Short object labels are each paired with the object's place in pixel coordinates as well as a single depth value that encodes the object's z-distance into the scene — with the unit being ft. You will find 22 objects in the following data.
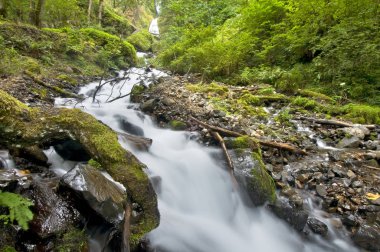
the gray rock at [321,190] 14.61
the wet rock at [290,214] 12.98
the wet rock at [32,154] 11.35
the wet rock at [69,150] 12.62
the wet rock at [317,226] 12.86
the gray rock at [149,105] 22.39
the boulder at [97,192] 8.80
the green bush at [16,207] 6.51
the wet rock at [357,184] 14.84
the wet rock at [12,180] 7.65
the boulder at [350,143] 18.76
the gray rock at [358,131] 19.58
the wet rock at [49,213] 7.88
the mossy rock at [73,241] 7.89
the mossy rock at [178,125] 20.09
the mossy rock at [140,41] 70.24
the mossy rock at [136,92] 25.35
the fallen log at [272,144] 17.53
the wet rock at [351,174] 15.58
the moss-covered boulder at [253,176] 13.61
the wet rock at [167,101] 22.69
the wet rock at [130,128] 19.90
